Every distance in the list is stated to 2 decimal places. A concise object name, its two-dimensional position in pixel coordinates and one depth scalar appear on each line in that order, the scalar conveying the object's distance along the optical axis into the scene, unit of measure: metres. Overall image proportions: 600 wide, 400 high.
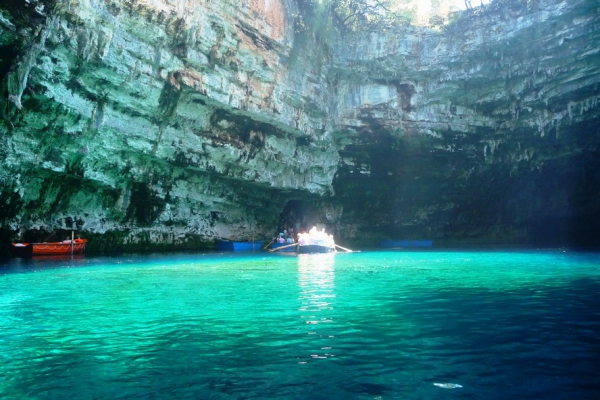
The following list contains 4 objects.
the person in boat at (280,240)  31.92
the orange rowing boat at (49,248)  21.88
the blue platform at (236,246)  31.67
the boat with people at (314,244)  27.05
